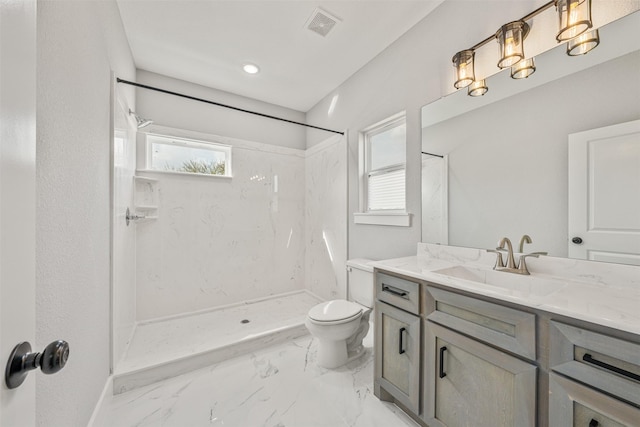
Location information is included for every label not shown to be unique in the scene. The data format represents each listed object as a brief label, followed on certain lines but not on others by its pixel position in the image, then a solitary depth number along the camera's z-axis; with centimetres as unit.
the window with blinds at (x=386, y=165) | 220
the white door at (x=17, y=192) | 40
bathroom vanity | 79
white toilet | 184
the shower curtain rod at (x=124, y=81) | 174
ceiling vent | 190
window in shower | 269
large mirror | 114
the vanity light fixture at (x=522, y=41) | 119
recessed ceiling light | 253
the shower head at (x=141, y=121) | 227
